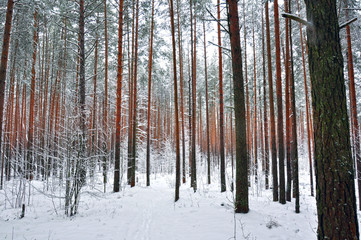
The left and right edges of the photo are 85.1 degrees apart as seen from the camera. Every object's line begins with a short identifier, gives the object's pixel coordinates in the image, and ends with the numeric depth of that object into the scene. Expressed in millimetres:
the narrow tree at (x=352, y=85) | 9250
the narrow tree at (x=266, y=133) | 13278
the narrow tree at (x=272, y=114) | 8992
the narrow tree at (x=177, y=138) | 8633
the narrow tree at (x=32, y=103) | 13859
